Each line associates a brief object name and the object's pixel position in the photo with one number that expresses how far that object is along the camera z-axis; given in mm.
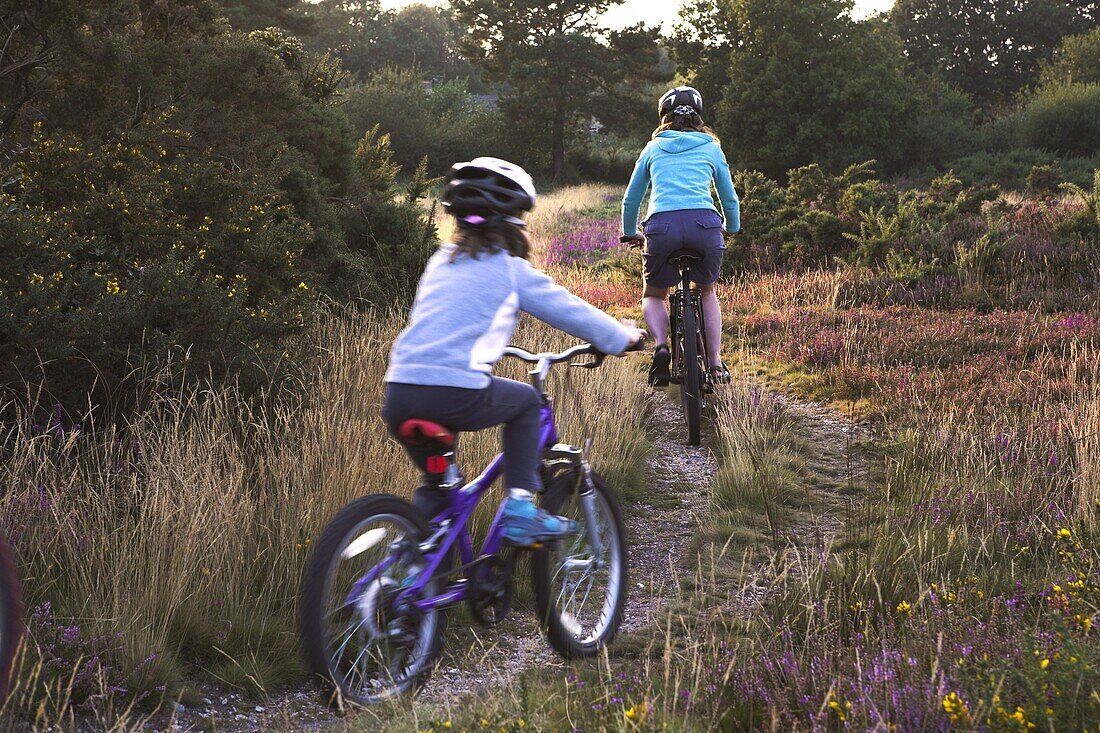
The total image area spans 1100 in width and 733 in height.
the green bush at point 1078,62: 41438
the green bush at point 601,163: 42969
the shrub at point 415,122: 41000
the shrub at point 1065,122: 35750
